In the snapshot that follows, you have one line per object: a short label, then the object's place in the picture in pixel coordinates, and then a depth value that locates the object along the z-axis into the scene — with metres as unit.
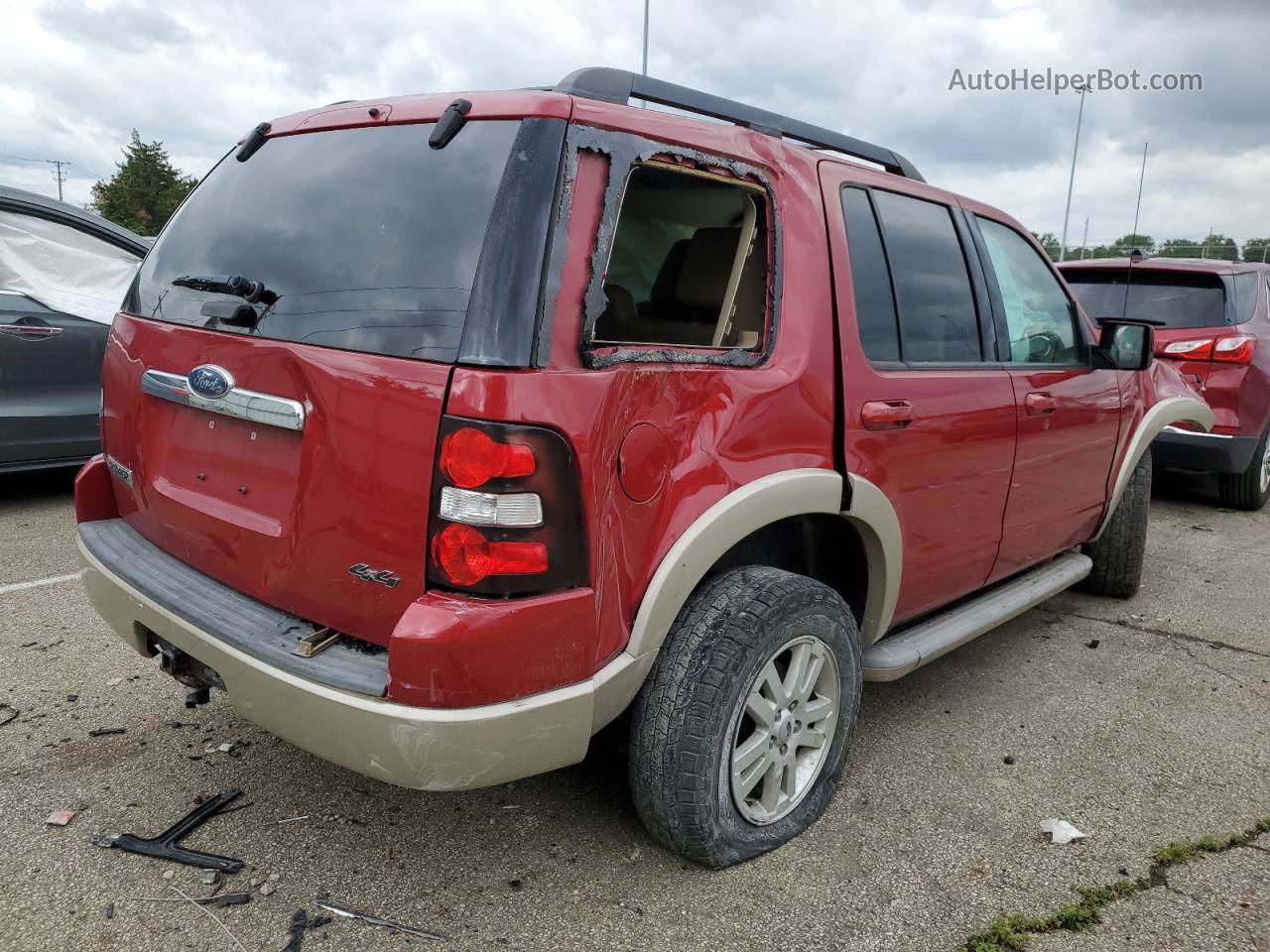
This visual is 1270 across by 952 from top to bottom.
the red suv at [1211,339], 6.14
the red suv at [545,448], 1.84
